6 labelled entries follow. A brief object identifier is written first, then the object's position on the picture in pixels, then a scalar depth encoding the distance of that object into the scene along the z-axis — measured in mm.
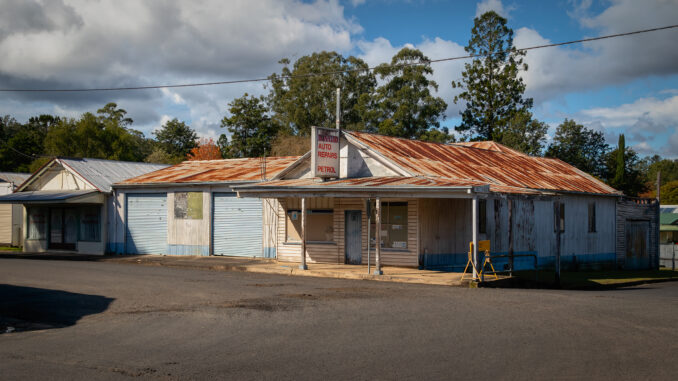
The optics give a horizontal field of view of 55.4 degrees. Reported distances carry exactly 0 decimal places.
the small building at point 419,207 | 20734
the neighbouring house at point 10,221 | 39031
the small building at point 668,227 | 46625
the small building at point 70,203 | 30625
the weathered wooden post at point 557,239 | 20062
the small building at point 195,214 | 27094
